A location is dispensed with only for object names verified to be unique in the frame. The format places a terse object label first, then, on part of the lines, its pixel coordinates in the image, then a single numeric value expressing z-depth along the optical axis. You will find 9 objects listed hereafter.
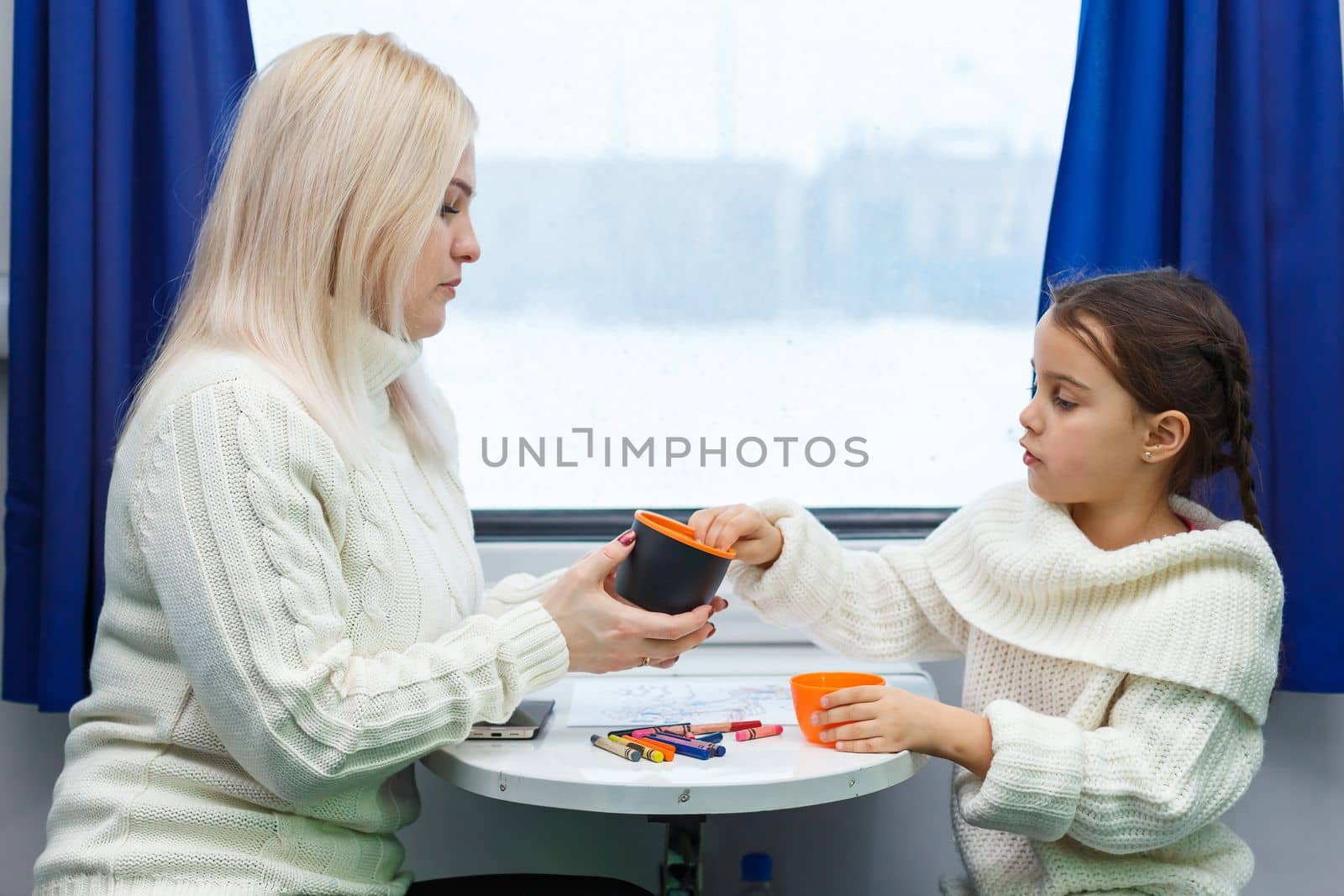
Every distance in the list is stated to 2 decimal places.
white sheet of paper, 1.43
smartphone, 1.32
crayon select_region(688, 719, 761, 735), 1.33
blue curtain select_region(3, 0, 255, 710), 1.70
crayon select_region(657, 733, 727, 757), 1.25
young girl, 1.20
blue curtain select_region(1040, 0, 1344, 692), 1.77
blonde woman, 1.08
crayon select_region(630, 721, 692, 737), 1.31
